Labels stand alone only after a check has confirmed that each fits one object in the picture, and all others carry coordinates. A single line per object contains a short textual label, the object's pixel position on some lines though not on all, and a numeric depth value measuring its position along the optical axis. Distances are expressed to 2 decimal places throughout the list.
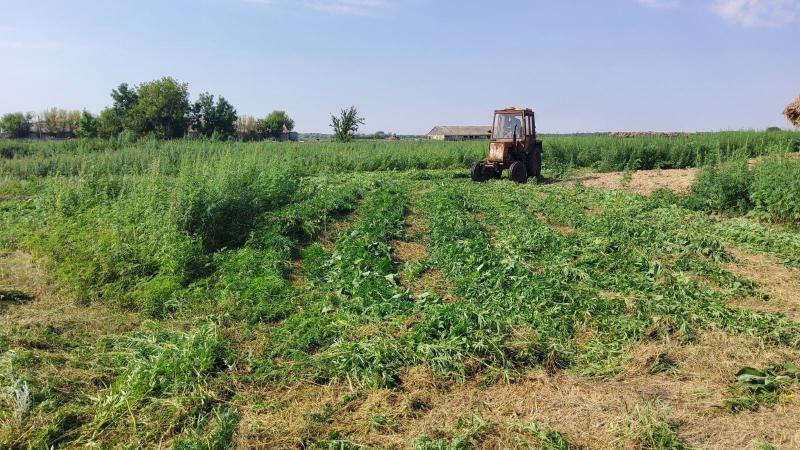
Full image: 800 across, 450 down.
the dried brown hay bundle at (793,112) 18.28
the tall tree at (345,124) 45.81
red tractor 17.31
